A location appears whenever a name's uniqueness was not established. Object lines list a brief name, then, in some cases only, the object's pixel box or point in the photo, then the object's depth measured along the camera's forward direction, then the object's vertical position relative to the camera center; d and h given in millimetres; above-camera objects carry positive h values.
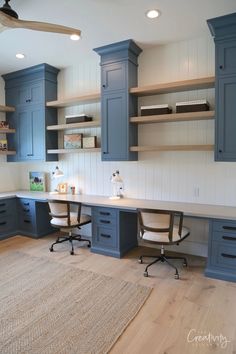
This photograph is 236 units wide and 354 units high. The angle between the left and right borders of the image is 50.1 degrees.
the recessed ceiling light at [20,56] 3698 +1587
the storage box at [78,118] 3895 +682
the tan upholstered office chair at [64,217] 3477 -771
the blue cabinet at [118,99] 3389 +855
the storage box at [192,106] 2967 +659
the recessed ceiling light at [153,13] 2588 +1543
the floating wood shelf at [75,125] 3736 +565
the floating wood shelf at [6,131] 4430 +566
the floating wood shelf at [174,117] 2918 +542
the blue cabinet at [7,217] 4145 -915
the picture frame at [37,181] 4621 -355
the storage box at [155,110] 3207 +669
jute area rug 1854 -1317
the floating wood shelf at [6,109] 4421 +956
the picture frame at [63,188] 4293 -442
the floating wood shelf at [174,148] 2963 +169
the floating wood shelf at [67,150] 3748 +180
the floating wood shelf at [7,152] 4445 +184
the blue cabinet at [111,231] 3355 -950
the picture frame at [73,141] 3986 +336
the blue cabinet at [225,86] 2729 +816
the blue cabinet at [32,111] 4234 +891
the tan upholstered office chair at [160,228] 2697 -730
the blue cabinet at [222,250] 2674 -971
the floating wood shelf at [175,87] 2945 +928
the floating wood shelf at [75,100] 3707 +949
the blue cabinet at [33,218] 4160 -939
